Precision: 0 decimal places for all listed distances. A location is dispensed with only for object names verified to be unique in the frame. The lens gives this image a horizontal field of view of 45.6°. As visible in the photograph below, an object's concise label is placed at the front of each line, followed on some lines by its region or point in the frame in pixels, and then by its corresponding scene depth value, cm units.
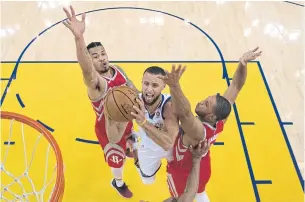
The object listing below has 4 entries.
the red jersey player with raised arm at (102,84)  264
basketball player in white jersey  236
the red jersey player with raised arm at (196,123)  218
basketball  239
